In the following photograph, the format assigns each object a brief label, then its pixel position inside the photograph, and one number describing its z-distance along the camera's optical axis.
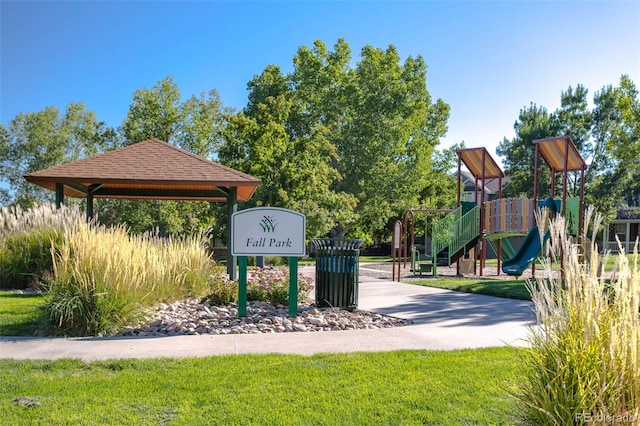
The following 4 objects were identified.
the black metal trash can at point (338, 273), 8.34
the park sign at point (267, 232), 7.63
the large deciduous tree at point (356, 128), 24.42
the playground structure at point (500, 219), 14.83
